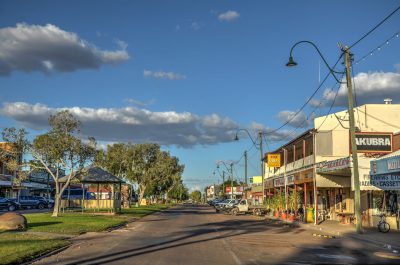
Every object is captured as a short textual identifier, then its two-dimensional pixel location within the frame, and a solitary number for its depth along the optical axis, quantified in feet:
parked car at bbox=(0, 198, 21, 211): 182.09
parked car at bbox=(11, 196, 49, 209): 202.80
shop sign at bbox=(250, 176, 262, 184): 317.83
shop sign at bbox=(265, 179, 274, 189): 179.63
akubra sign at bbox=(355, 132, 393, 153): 88.89
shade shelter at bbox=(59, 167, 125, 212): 119.85
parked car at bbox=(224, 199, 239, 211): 181.45
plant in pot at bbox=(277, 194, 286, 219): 145.48
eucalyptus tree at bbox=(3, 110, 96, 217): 110.73
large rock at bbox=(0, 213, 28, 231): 70.85
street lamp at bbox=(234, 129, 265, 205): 180.32
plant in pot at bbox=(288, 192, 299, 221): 137.28
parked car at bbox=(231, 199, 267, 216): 169.68
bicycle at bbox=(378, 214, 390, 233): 82.89
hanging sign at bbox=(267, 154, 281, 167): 165.37
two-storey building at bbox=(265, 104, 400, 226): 91.35
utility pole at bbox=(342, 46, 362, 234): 83.58
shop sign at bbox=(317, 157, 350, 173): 92.48
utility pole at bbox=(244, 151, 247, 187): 234.38
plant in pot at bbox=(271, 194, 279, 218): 148.58
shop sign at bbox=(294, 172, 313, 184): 117.19
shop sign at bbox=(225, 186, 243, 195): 390.77
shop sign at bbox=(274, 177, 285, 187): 154.43
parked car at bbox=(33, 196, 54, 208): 214.42
